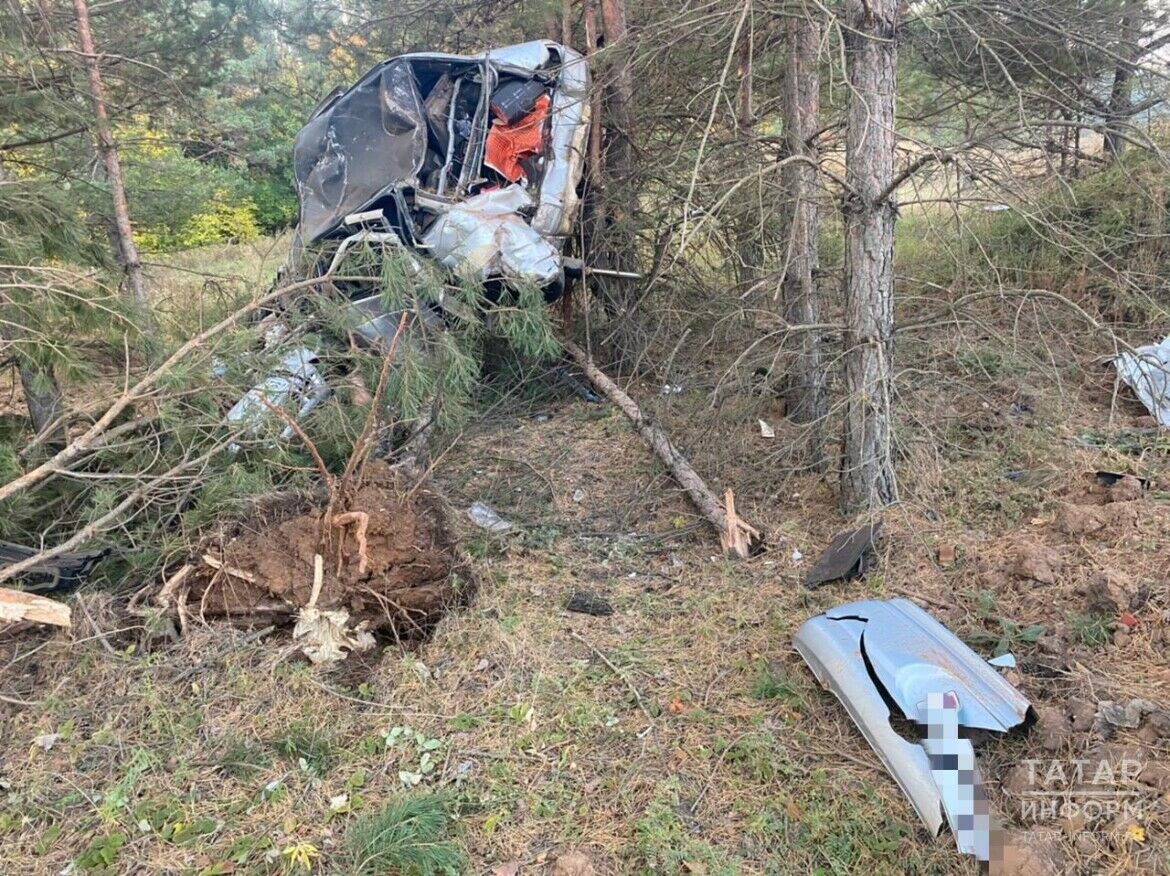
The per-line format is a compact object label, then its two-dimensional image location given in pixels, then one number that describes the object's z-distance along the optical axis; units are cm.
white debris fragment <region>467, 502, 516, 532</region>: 447
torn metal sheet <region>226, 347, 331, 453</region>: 396
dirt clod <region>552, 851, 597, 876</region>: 227
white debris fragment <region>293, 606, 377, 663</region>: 329
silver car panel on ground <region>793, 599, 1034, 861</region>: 224
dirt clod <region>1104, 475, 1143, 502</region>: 380
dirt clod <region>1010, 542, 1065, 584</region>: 327
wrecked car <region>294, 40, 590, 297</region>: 536
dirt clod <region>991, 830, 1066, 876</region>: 200
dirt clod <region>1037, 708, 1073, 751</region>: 237
